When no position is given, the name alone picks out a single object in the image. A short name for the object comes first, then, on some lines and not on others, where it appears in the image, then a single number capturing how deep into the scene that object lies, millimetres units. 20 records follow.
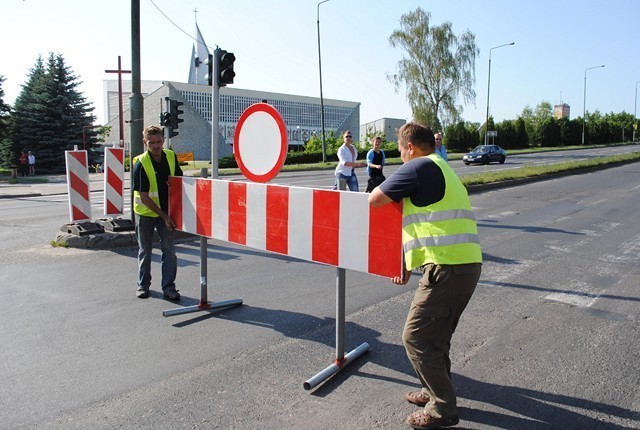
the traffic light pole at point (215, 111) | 5379
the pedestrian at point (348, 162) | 10477
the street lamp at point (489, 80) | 51150
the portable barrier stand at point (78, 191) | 8977
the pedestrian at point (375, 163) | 10594
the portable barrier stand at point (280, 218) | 3688
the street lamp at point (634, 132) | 85238
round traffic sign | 4520
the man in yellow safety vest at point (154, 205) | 5652
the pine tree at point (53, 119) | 36906
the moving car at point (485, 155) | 38562
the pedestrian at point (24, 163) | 32812
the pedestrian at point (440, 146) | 10747
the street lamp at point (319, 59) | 33988
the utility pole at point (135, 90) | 9805
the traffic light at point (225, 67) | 5789
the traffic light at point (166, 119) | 9559
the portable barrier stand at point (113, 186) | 9398
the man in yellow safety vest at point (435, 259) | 3078
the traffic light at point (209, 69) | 5855
